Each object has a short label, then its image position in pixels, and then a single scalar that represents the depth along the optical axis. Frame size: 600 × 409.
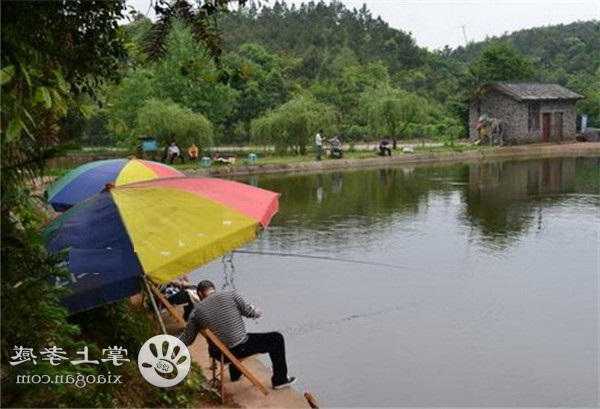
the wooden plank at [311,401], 6.63
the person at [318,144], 34.88
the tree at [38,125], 3.66
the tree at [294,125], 37.41
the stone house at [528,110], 46.69
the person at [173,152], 32.91
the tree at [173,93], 37.84
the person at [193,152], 33.84
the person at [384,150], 36.72
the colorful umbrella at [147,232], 6.24
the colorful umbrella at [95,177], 9.34
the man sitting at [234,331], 6.73
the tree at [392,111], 41.44
